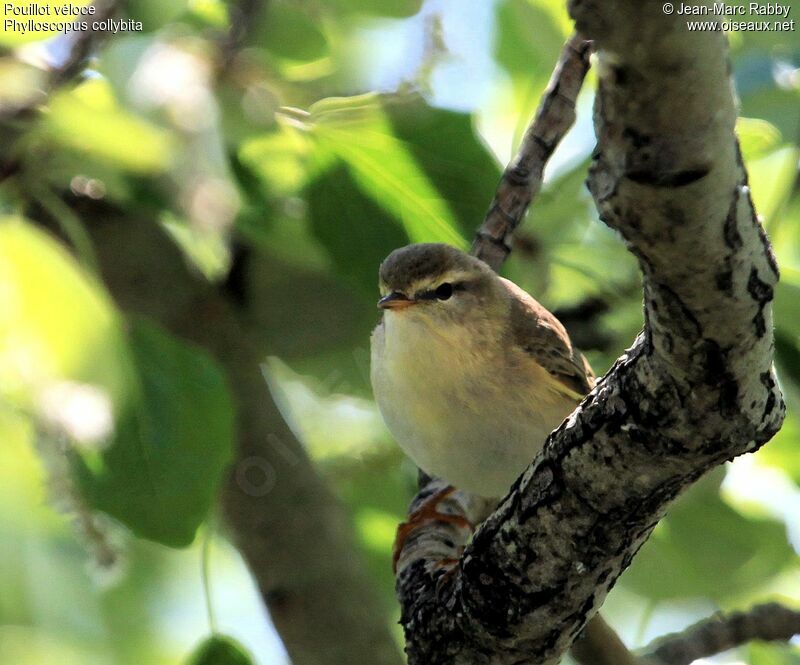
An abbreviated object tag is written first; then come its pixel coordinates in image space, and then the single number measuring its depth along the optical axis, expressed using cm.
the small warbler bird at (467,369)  583
